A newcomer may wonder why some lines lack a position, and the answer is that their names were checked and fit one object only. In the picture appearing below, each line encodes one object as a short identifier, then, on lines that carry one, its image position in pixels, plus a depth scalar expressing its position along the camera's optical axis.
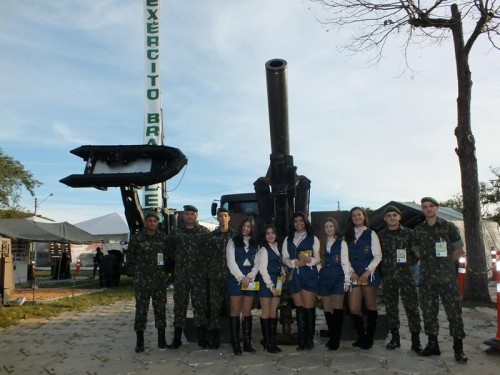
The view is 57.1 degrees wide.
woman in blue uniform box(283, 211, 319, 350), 5.54
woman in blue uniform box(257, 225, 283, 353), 5.46
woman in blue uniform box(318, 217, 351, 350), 5.53
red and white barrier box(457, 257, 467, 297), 10.59
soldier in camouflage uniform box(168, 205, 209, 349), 5.78
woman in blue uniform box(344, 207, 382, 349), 5.47
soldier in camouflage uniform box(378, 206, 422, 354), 5.38
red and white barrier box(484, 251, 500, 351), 5.11
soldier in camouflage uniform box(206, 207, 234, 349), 5.73
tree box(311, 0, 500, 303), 9.59
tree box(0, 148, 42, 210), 26.86
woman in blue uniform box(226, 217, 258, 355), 5.44
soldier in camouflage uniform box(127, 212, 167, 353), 5.71
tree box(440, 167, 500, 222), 36.38
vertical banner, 18.86
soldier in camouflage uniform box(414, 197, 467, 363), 4.99
